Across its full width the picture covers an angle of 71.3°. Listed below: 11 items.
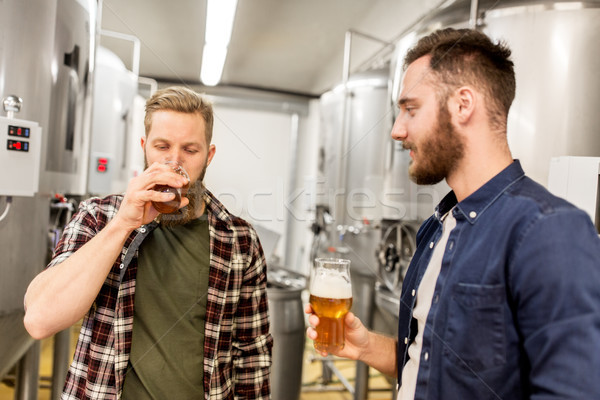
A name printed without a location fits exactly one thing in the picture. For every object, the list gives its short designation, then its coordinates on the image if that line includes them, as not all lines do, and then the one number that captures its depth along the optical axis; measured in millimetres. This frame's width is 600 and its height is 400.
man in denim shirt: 704
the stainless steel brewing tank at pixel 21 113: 1597
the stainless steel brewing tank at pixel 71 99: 1861
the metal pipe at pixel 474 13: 1936
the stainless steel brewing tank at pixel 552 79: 1643
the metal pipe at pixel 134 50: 3250
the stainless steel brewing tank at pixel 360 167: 3326
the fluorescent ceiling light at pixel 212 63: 2969
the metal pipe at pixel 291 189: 5500
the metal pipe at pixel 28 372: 2246
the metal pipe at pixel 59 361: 2498
